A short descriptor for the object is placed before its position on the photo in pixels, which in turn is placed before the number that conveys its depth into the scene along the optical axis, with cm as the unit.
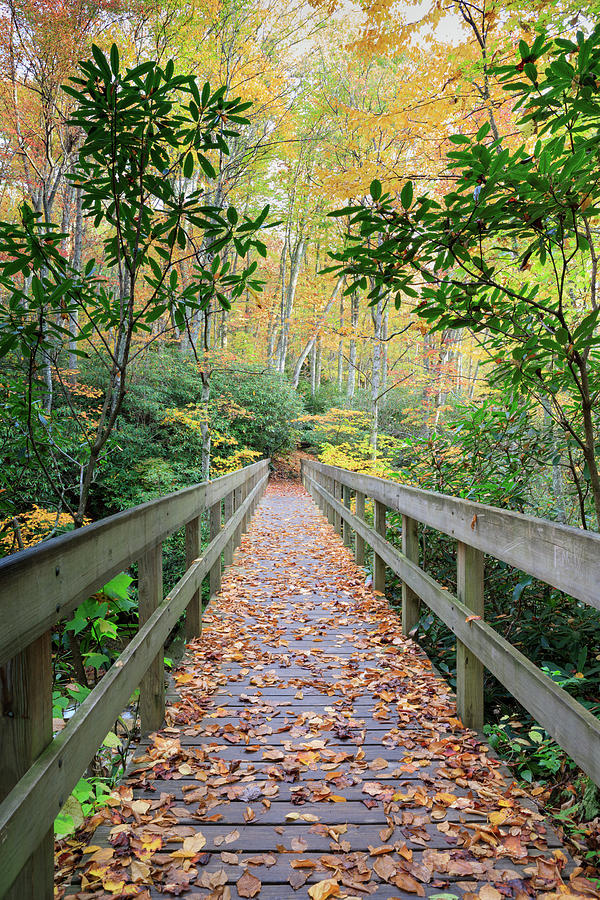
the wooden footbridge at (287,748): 137
